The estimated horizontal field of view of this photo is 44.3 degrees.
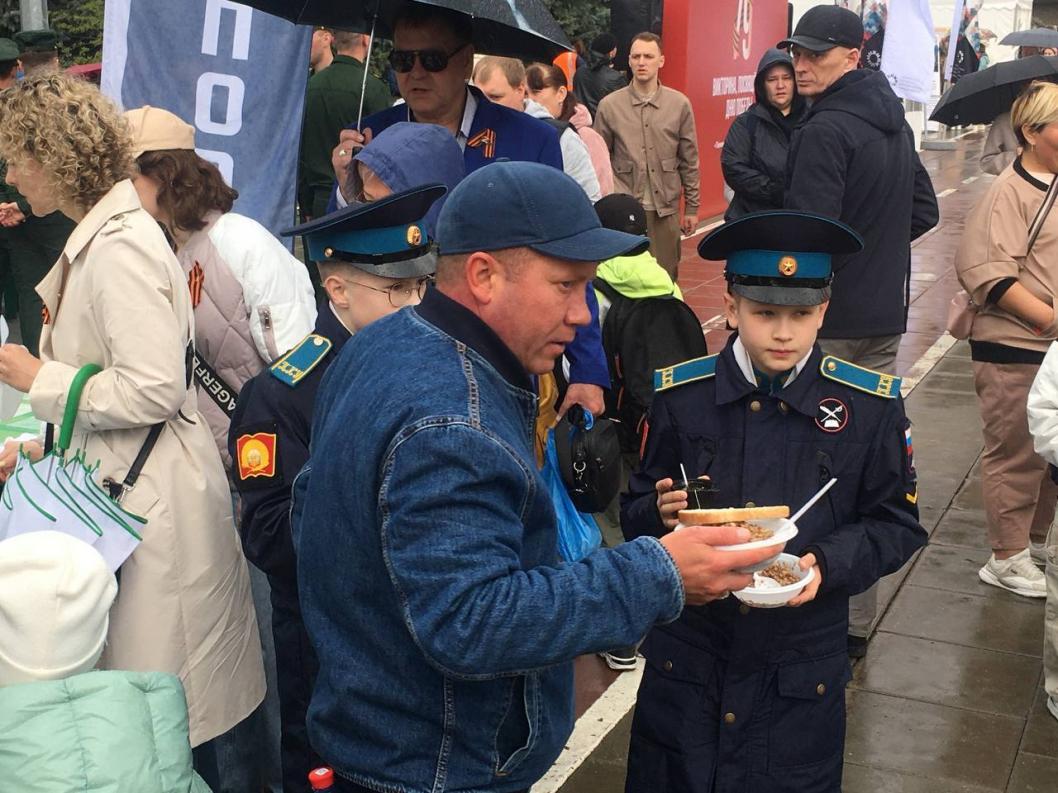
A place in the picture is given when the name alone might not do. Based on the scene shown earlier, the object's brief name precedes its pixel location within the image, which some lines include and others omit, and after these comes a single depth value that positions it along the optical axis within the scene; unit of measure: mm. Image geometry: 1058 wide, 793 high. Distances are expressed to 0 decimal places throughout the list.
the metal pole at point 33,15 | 10469
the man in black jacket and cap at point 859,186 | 5641
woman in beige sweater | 5836
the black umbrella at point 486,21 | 4539
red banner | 16266
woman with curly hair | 3584
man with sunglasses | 4555
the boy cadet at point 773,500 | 3328
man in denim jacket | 2129
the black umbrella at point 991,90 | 7734
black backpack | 5441
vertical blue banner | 5820
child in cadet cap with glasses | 3469
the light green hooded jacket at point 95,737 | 2543
